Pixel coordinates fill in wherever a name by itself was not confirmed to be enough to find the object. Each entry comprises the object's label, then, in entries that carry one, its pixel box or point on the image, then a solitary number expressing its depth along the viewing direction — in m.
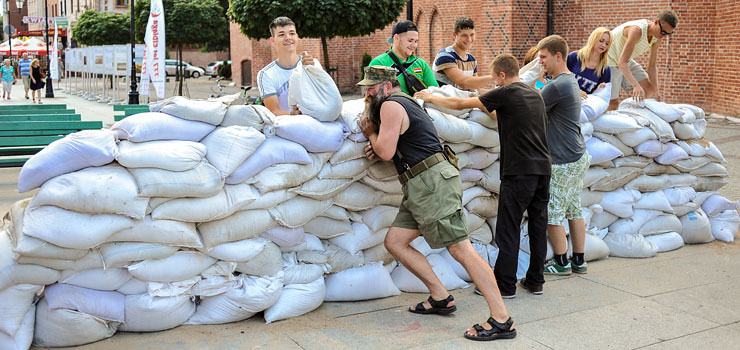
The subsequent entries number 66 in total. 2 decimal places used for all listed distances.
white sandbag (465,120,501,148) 5.56
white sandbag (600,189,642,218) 6.37
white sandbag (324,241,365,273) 5.10
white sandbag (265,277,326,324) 4.77
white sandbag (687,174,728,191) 7.00
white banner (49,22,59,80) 34.25
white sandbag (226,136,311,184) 4.60
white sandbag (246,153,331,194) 4.67
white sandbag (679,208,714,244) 6.79
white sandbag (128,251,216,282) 4.36
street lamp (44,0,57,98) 32.26
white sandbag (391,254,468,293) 5.40
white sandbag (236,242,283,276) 4.68
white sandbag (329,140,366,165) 5.00
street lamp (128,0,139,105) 23.31
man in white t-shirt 5.66
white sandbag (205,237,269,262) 4.55
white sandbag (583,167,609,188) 6.16
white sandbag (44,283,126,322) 4.23
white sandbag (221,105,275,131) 4.75
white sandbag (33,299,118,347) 4.22
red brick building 17.31
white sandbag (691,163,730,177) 6.98
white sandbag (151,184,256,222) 4.35
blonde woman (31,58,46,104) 27.50
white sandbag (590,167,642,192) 6.29
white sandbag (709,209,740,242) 6.95
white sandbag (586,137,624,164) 6.16
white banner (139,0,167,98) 16.78
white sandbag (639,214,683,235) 6.54
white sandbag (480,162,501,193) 5.77
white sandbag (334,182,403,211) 5.09
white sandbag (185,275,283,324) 4.65
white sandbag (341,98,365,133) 5.07
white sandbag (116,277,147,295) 4.43
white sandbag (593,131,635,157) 6.31
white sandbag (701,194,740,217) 7.01
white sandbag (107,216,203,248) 4.27
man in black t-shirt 5.09
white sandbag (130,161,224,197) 4.28
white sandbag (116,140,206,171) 4.30
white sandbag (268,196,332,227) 4.73
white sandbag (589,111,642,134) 6.28
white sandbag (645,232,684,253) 6.55
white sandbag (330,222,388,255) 5.16
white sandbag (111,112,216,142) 4.41
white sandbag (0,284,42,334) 4.12
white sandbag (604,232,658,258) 6.35
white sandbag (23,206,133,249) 4.04
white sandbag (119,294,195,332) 4.41
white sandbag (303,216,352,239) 5.05
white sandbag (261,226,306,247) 4.77
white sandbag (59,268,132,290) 4.27
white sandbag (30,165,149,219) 4.09
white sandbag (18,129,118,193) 4.14
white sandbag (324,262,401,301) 5.13
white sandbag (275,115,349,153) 4.84
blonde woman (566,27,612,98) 6.57
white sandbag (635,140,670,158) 6.41
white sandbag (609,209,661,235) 6.45
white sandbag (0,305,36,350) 4.13
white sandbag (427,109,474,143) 5.33
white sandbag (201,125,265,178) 4.52
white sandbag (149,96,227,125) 4.54
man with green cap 4.61
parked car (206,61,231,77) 50.91
